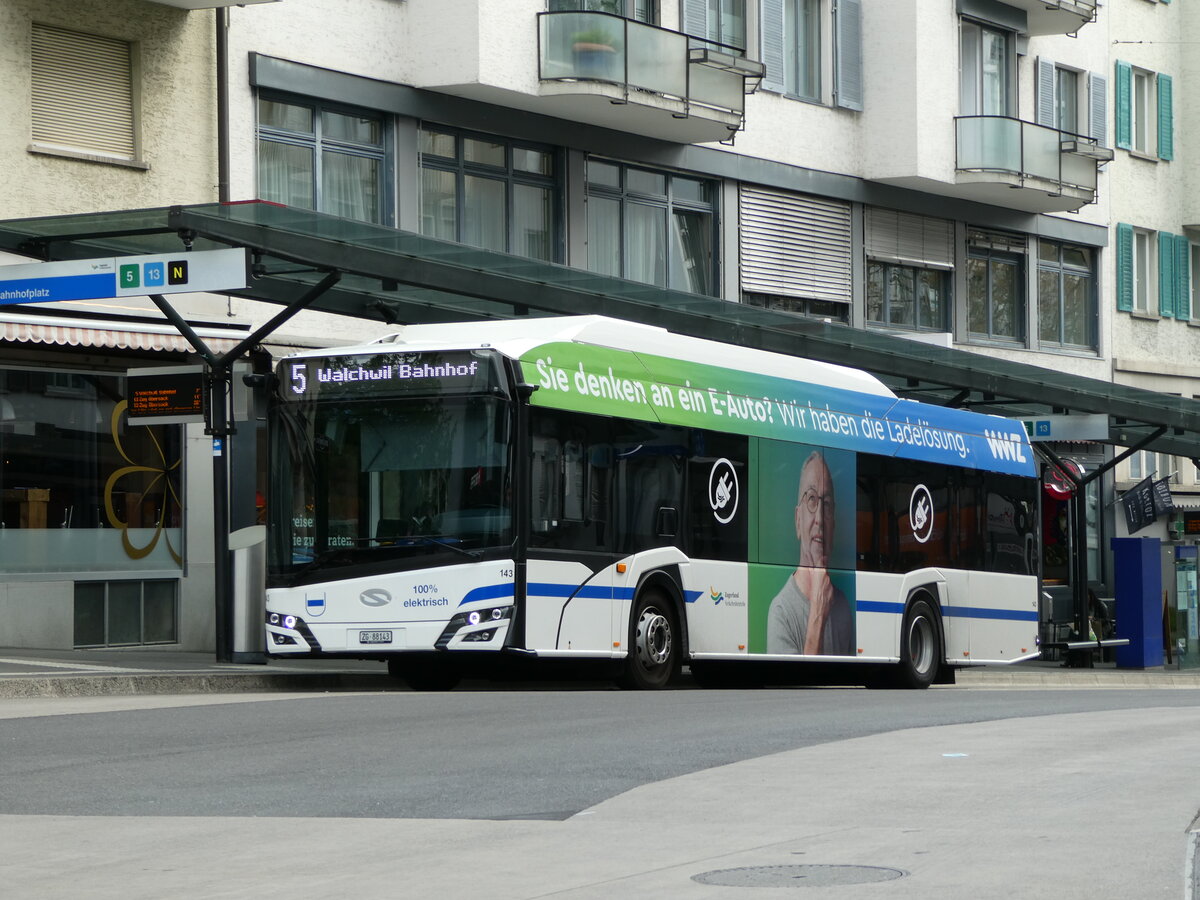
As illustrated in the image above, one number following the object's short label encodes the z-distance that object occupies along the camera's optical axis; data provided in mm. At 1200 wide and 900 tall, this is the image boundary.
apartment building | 24250
